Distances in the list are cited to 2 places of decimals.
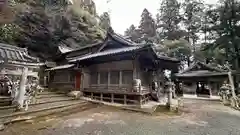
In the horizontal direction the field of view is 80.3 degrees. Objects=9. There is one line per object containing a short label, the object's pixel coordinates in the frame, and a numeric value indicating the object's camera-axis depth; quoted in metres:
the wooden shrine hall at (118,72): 10.13
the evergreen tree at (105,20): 30.15
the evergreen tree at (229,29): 18.76
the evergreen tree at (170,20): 29.17
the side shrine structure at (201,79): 17.89
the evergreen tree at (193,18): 25.44
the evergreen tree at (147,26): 32.47
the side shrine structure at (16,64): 6.54
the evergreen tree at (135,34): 34.21
